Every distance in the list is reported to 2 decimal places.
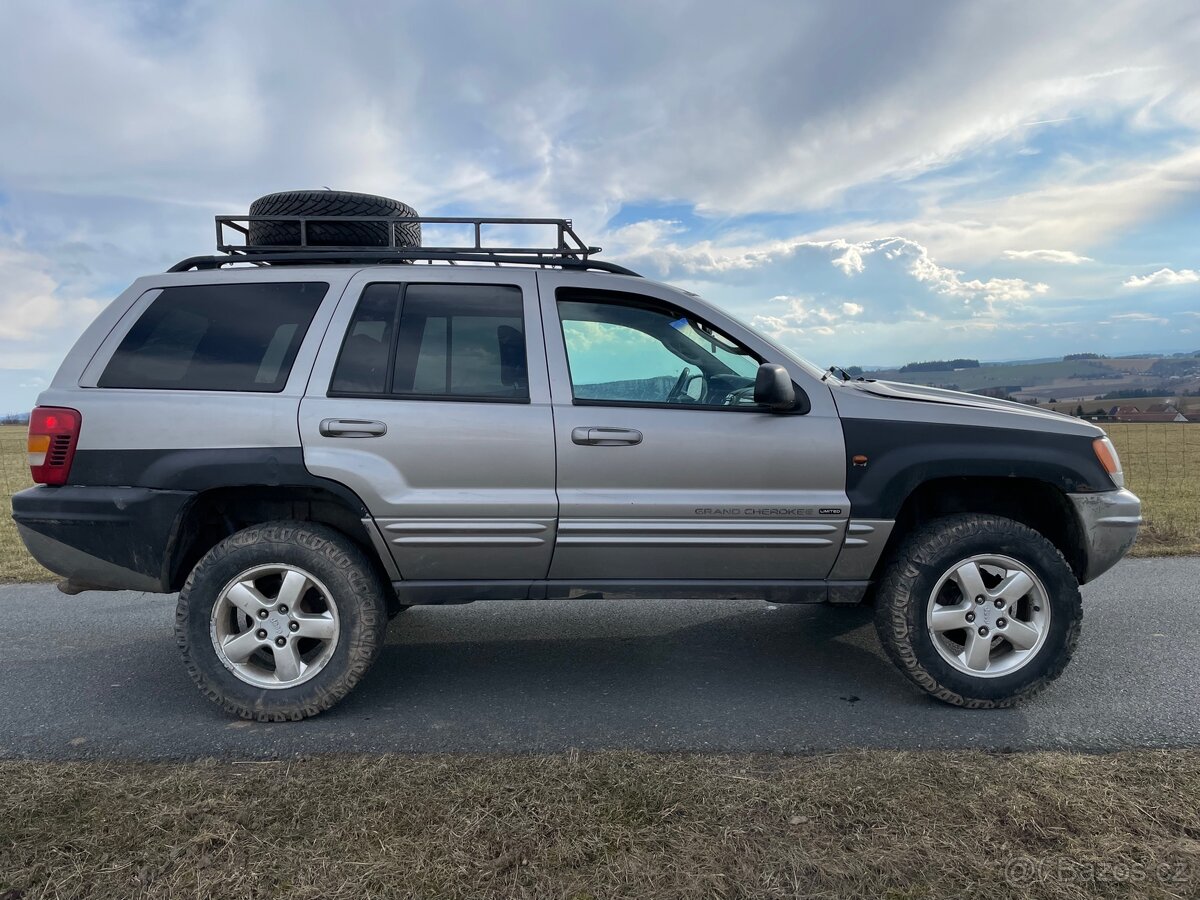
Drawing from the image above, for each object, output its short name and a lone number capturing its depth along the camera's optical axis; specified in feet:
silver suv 10.98
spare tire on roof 12.87
